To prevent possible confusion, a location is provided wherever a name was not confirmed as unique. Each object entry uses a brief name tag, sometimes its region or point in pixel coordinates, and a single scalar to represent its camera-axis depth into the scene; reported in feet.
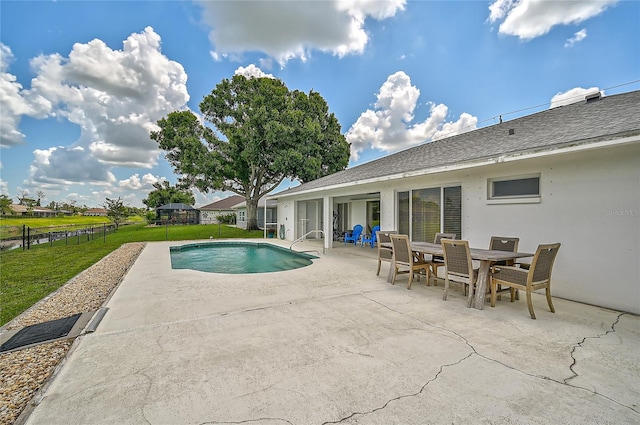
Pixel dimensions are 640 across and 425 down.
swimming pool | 32.63
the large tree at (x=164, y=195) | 152.87
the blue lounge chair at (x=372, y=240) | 39.91
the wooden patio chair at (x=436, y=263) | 19.66
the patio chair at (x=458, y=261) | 15.16
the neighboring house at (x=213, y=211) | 134.02
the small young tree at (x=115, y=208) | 90.02
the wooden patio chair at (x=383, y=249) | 22.33
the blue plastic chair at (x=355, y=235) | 45.88
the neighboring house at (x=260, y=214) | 74.38
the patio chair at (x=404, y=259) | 18.76
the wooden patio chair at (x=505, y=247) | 16.34
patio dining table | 14.82
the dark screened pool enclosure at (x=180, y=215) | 122.21
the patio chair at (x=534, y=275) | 13.39
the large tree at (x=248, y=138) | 66.13
